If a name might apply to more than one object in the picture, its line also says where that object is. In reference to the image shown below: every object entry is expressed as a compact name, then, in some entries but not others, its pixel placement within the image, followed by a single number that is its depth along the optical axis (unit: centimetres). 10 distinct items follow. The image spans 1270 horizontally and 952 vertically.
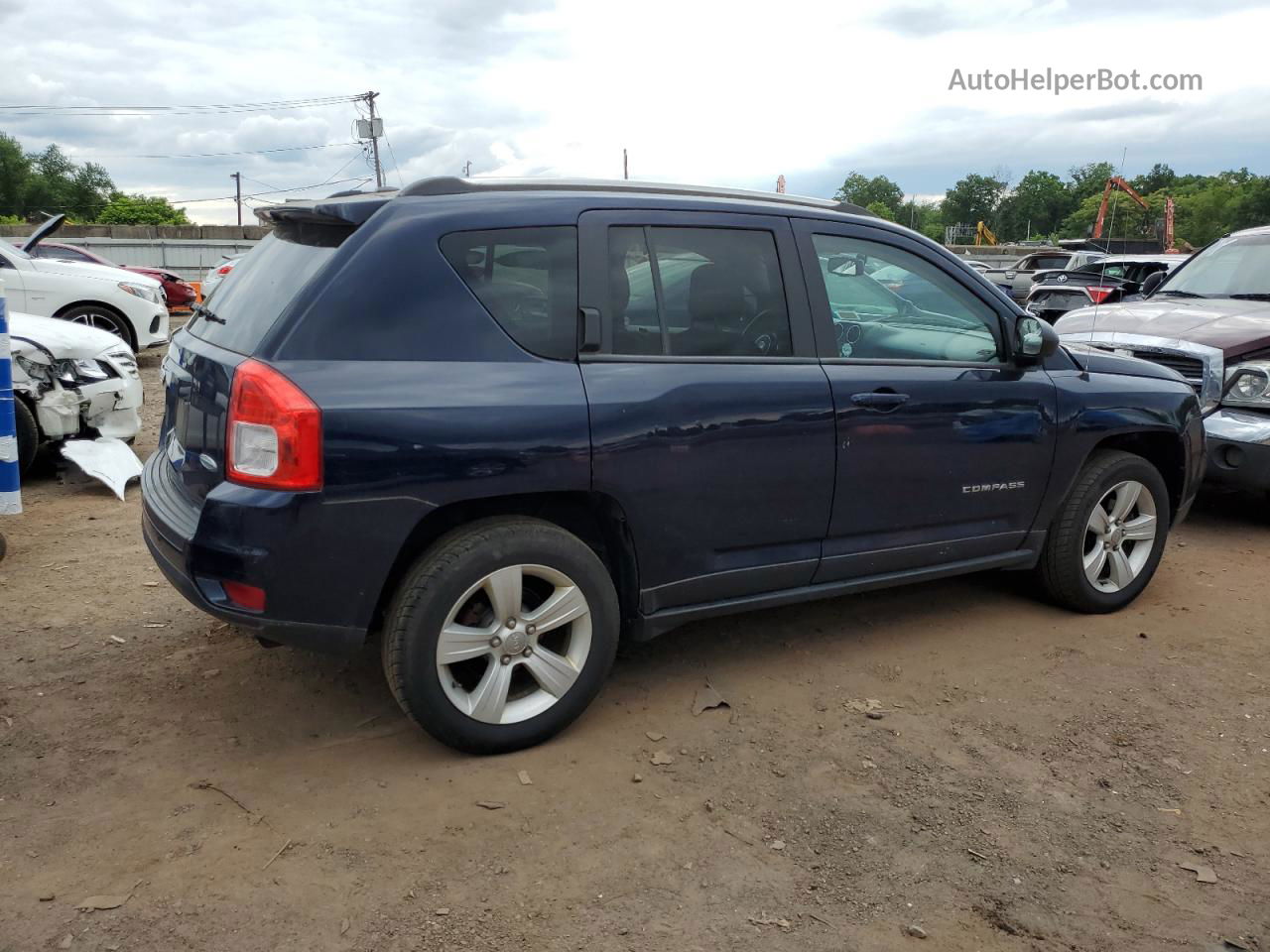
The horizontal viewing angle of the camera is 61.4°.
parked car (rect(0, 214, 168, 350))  1105
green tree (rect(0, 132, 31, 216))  8600
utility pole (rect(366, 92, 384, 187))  4766
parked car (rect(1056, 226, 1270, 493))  618
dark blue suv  312
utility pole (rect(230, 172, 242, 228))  7275
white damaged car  669
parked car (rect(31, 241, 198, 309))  1808
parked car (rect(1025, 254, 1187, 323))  1002
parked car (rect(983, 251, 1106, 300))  2030
